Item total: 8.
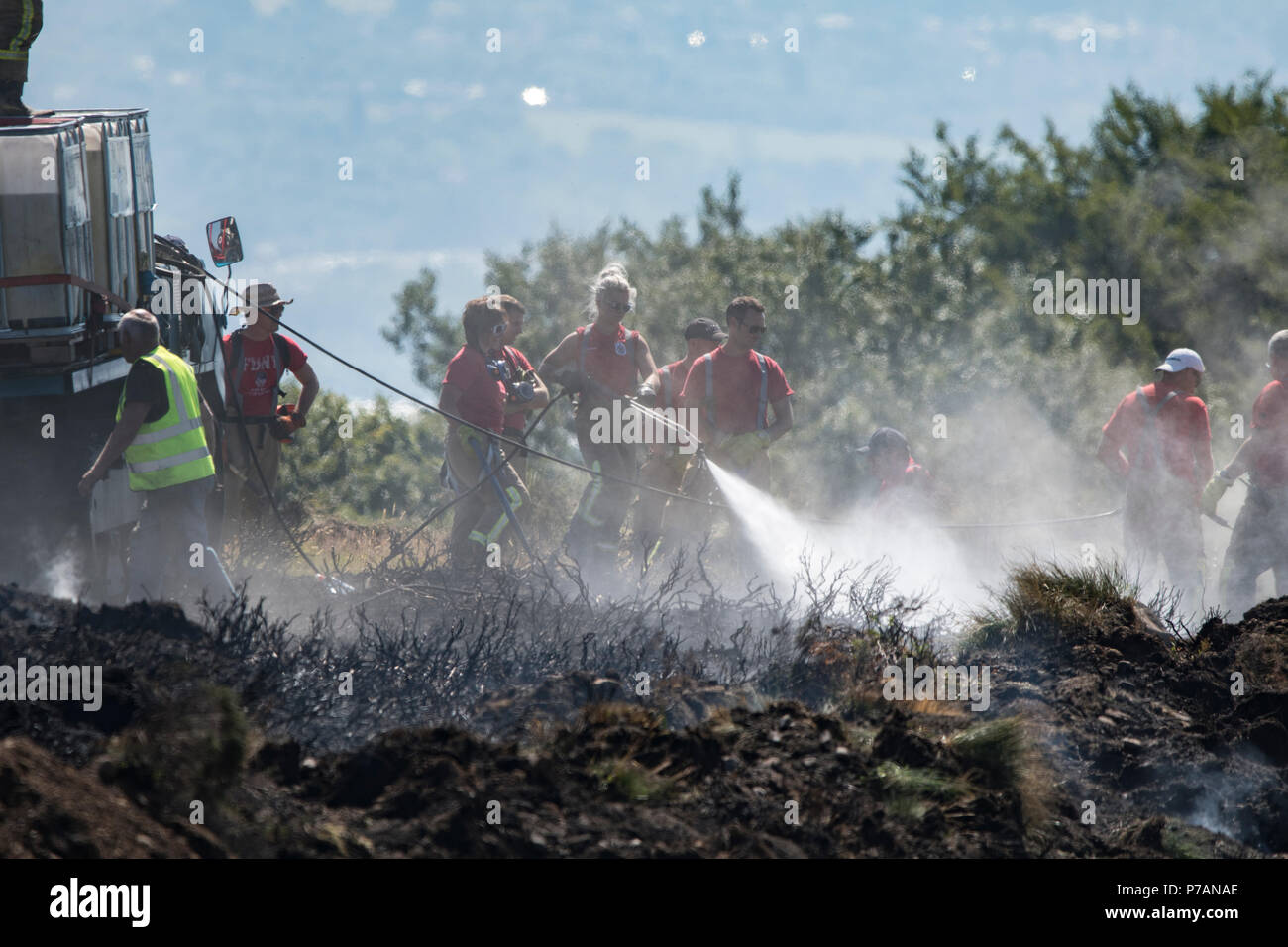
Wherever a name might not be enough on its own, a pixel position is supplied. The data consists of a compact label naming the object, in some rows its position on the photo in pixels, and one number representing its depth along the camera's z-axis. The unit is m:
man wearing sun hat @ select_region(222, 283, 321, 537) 20.09
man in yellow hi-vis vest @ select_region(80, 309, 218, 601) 15.45
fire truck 15.55
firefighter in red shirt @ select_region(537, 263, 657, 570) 20.84
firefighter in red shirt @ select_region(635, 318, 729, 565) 20.92
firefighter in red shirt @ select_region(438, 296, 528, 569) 19.55
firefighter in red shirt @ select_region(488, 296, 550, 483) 20.53
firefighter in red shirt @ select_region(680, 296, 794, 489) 20.59
